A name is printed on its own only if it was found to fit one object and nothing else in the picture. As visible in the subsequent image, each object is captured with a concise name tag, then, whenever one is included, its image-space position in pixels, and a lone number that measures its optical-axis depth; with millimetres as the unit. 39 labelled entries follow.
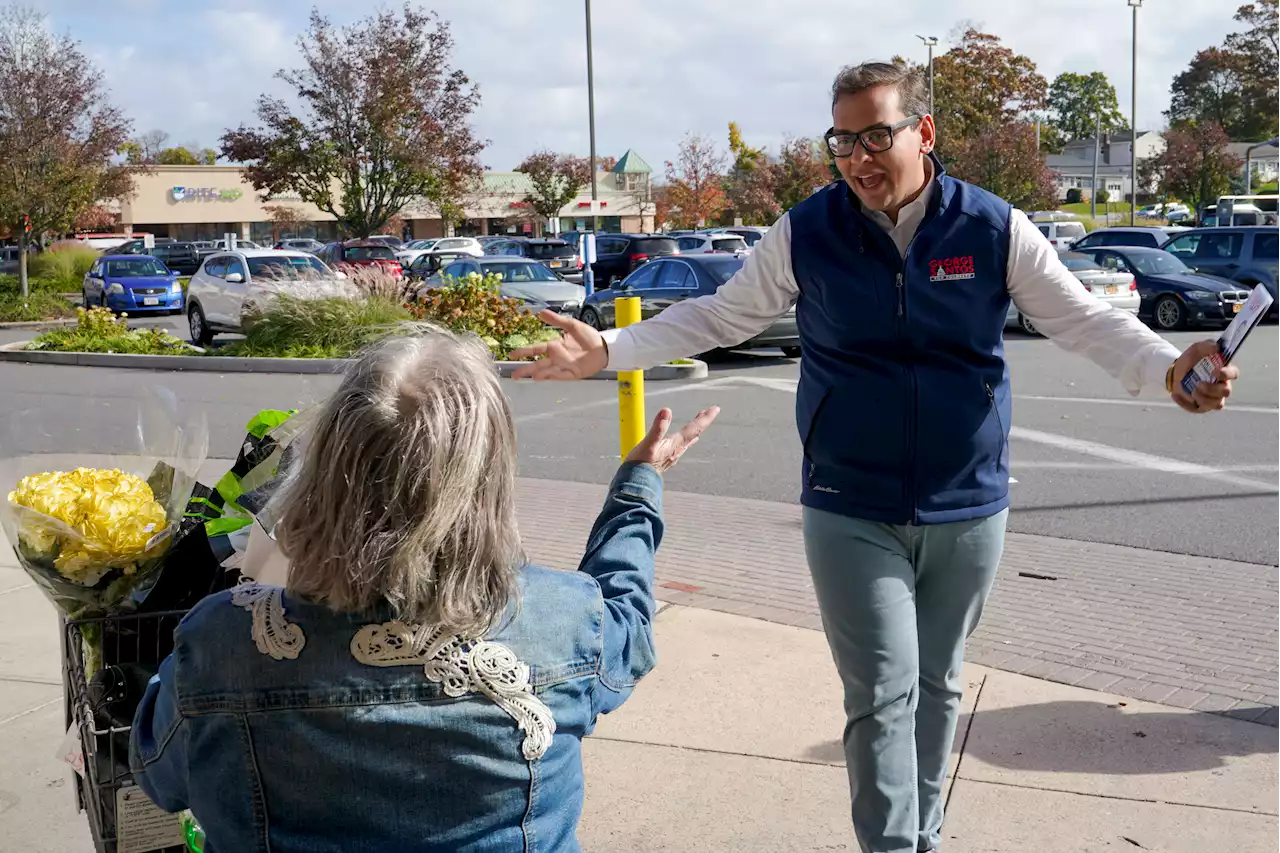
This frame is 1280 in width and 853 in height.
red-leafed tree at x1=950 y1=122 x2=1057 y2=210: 50125
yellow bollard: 6408
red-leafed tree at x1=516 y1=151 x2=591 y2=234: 60406
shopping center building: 70312
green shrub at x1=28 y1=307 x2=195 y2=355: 20016
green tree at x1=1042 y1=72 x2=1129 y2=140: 124312
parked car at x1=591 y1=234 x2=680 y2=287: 32469
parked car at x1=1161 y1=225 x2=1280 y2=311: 22875
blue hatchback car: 30969
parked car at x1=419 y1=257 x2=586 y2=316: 22250
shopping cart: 2652
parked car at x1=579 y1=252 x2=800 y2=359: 17344
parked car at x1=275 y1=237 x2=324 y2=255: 47947
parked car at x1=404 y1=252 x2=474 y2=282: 33062
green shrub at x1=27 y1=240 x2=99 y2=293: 37094
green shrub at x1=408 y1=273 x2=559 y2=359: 18234
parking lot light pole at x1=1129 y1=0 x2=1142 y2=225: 50544
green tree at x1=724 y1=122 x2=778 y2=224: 55438
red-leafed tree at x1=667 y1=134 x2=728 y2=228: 58094
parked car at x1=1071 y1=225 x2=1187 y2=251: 27172
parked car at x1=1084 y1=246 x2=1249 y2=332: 20750
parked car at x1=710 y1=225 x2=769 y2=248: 37688
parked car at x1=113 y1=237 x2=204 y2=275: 45562
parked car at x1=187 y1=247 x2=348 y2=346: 20953
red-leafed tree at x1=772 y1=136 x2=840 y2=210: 53844
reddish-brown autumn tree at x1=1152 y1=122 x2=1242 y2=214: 70562
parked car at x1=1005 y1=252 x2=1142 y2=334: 20594
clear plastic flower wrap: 2570
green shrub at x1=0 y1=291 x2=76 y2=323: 29438
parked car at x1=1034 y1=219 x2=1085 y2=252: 41625
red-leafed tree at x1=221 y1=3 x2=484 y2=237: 32688
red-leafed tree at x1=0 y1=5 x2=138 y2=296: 29234
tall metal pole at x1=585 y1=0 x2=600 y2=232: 32897
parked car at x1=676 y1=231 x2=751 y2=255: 30266
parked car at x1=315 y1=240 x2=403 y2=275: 33844
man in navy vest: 3133
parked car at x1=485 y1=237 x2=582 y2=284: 35812
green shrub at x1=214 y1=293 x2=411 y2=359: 18578
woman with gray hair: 1850
